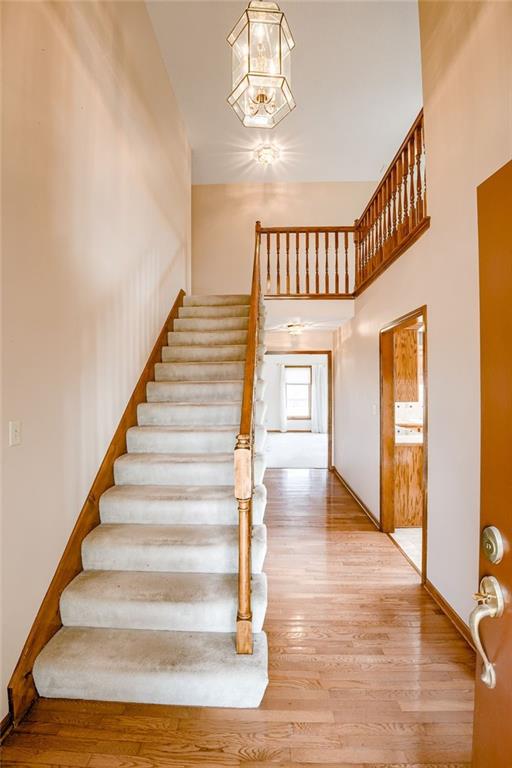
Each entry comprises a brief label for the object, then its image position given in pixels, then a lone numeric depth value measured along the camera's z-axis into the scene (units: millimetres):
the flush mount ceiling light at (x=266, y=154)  5551
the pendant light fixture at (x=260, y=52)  2197
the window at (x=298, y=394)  13805
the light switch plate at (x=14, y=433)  1759
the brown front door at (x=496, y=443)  871
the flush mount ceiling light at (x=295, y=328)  5969
